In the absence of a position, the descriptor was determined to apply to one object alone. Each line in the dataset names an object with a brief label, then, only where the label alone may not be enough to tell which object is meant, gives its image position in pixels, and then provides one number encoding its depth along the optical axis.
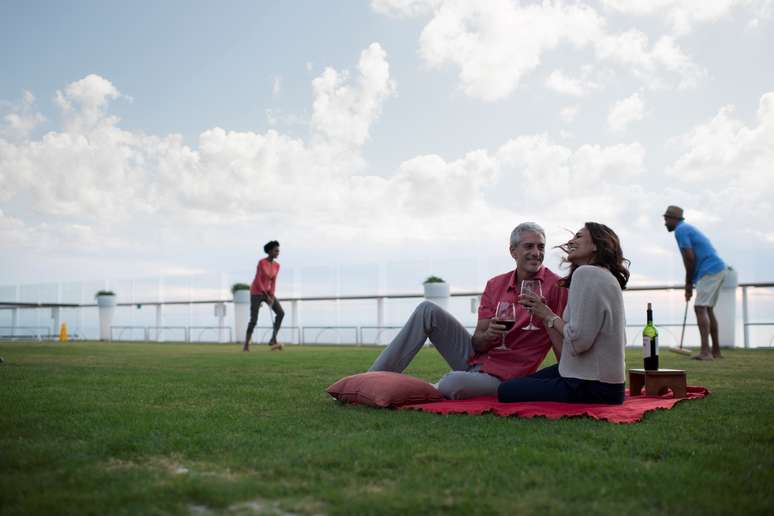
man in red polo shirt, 4.43
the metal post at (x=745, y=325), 13.54
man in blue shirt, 9.37
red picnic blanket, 3.80
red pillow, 4.25
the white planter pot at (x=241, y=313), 21.11
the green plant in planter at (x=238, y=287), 21.52
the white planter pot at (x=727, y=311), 13.41
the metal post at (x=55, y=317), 26.22
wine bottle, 5.18
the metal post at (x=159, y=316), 24.49
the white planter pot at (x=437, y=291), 17.06
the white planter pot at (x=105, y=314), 25.17
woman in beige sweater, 3.82
